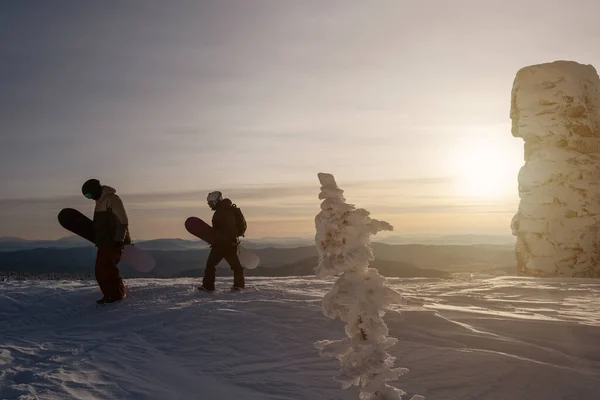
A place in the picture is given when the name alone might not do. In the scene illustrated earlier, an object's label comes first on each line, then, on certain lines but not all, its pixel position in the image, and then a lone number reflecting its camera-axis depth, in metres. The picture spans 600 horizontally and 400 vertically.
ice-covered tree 2.71
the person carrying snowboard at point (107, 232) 8.55
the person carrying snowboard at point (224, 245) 9.49
